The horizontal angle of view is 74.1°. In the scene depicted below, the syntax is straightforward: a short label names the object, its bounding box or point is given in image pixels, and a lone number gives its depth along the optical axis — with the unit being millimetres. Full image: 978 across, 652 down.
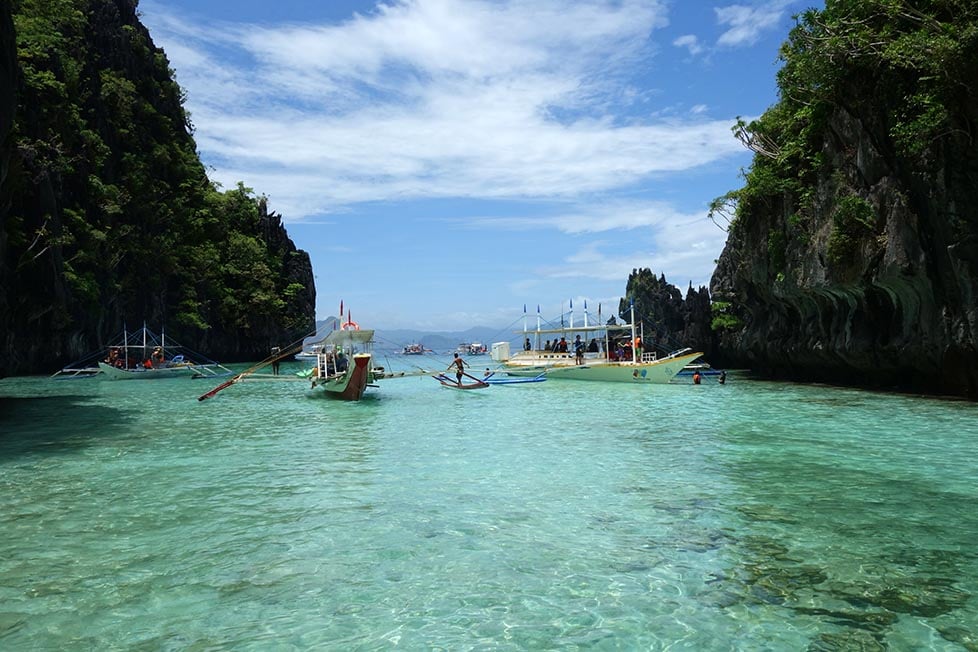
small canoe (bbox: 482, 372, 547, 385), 35603
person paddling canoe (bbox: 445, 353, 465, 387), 32144
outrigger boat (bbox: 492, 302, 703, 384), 32969
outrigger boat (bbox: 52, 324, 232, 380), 39750
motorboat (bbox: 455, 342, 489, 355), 142875
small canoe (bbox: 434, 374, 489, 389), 32406
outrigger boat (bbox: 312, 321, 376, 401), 23859
